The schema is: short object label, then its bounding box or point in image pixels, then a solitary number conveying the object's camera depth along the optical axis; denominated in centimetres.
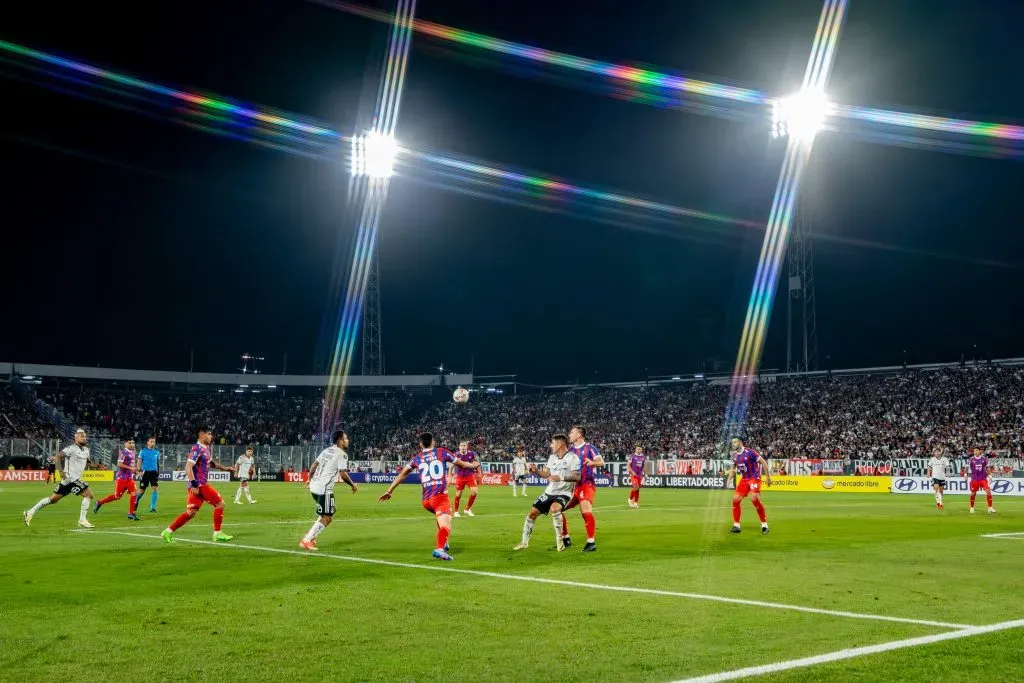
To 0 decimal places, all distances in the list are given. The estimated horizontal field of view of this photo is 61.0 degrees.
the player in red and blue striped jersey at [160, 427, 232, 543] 1775
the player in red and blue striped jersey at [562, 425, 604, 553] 1675
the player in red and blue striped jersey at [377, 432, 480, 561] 1527
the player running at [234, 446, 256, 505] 3471
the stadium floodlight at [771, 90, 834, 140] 4942
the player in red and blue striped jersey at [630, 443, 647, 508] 3372
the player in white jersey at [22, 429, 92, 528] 2153
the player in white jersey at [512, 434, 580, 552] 1658
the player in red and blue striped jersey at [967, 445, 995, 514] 2981
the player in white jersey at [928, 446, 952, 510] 3173
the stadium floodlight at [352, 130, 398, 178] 5878
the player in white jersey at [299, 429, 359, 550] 1644
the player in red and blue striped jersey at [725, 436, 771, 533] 2119
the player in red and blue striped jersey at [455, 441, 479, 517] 2632
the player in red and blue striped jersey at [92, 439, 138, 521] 2512
